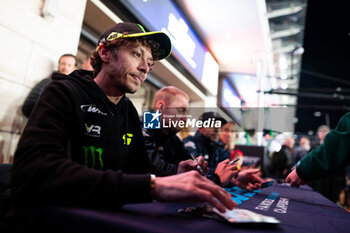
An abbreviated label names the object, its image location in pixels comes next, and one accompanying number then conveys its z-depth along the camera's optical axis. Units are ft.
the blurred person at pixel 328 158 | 3.55
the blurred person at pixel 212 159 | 4.82
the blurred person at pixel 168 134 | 4.67
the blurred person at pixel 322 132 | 14.56
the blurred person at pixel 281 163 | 12.40
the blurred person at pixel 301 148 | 14.03
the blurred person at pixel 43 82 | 6.04
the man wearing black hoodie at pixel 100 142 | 1.71
